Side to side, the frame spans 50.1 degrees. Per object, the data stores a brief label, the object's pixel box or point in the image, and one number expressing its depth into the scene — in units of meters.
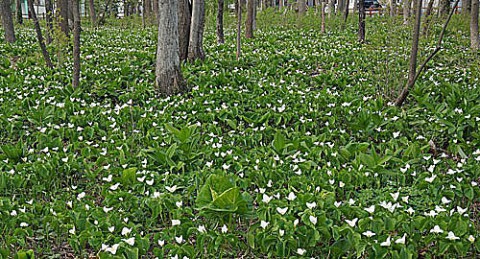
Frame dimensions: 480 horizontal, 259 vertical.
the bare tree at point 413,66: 6.23
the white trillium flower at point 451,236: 3.14
